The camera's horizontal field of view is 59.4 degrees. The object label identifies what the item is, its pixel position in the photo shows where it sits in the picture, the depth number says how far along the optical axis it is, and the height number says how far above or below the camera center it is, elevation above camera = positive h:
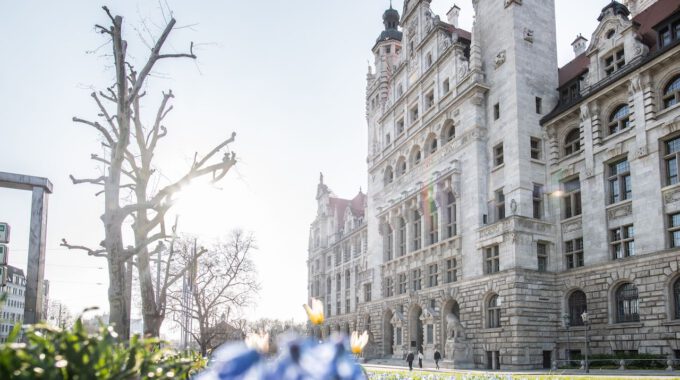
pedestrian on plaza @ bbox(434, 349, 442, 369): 37.94 -3.92
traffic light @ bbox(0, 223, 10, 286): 9.85 +0.73
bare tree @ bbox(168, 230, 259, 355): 38.11 +1.06
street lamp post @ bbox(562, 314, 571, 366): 31.75 -2.32
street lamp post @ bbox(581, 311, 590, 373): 28.87 -1.45
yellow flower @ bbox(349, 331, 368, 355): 3.22 -0.26
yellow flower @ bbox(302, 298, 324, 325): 3.30 -0.11
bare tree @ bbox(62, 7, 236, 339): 9.67 +2.10
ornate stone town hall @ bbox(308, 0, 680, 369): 30.22 +6.32
